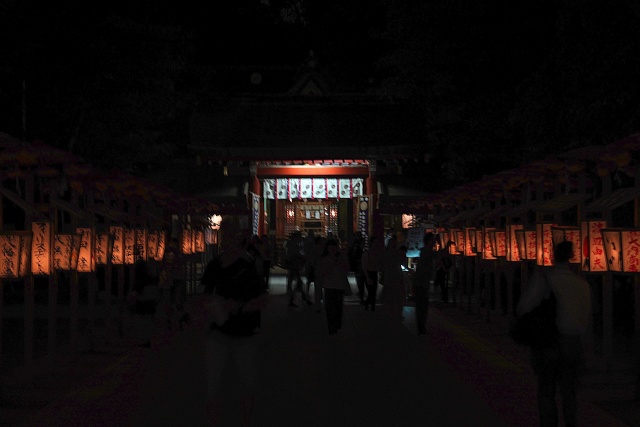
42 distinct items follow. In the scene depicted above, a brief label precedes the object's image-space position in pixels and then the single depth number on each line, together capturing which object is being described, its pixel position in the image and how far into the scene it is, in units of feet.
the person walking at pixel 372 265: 64.44
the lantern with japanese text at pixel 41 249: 37.99
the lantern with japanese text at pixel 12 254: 33.55
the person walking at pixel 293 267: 71.00
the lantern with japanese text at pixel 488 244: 54.95
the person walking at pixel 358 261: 73.72
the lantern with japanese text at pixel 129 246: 51.98
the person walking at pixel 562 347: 23.90
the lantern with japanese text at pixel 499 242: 52.46
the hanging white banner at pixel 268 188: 119.96
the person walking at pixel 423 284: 50.90
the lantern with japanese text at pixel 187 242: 74.08
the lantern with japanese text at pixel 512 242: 48.64
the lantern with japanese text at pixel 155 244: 59.73
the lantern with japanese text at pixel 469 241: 62.18
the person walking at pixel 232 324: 25.05
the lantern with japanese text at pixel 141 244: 55.26
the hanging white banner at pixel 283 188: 119.55
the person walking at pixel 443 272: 76.74
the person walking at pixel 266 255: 79.77
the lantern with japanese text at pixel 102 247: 47.62
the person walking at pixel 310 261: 73.15
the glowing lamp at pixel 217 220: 114.03
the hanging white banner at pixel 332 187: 118.52
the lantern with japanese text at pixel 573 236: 38.65
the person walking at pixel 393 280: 59.21
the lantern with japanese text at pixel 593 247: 35.63
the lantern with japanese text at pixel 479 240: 57.72
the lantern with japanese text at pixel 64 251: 38.99
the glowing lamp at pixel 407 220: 114.23
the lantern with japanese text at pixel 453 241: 69.67
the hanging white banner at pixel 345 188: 118.83
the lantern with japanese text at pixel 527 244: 45.68
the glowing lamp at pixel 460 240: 66.13
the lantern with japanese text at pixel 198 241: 80.48
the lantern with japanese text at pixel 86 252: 43.68
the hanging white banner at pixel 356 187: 118.11
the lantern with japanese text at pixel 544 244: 42.01
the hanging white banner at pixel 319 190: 118.01
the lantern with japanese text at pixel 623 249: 33.37
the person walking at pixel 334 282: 50.65
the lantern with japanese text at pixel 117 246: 50.98
